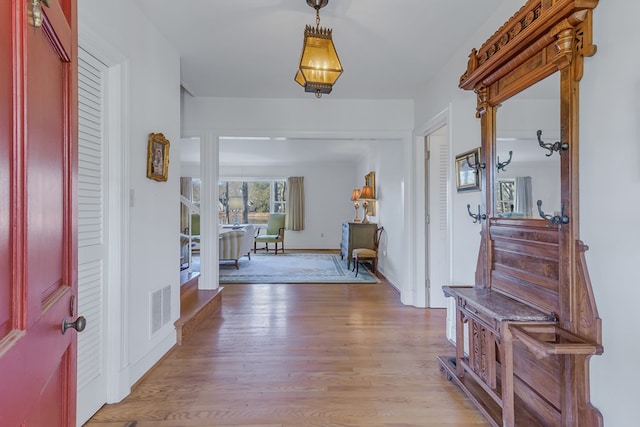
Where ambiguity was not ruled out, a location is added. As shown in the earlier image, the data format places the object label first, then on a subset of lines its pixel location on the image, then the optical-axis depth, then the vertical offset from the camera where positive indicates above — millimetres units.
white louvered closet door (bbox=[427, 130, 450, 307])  3609 -19
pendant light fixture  1675 +809
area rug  4844 -996
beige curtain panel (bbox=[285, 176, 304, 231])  8414 +275
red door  563 +6
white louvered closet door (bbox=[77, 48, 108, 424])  1650 -125
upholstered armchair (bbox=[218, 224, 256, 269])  5305 -546
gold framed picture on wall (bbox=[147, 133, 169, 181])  2133 +390
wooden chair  5078 -647
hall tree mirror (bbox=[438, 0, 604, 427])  1289 -113
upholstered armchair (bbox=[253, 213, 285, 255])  7811 -344
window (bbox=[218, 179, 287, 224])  8591 +385
